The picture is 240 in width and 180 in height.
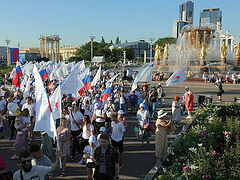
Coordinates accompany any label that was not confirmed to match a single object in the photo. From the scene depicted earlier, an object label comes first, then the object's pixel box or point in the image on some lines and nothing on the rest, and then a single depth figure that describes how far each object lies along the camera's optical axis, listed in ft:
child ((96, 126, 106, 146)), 20.08
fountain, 150.41
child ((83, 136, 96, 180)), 19.65
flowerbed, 17.34
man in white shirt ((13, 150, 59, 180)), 12.91
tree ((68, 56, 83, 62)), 297.74
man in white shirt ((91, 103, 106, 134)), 30.35
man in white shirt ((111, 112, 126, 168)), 24.09
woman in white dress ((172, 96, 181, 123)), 38.40
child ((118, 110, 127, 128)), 26.78
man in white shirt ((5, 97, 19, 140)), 32.81
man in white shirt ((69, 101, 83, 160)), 27.40
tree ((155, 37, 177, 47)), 391.04
